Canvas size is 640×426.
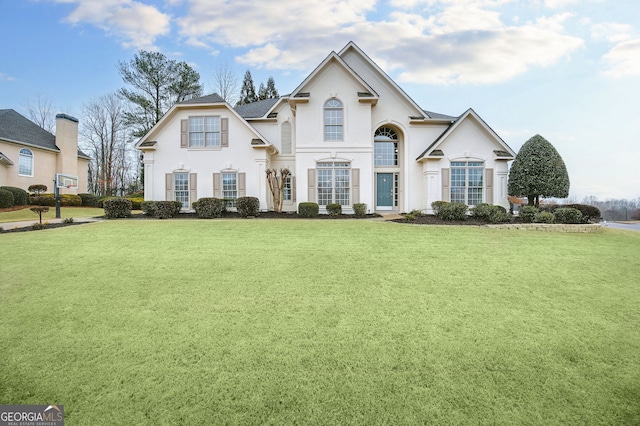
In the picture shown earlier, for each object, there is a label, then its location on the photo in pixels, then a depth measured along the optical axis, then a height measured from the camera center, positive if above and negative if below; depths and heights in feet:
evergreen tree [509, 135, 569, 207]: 54.54 +6.12
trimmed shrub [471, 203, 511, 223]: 46.31 -1.27
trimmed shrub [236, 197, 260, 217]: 51.90 +0.00
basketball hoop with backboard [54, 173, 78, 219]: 52.18 +4.30
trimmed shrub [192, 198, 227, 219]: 51.24 -0.31
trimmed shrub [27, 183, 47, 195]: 73.61 +4.33
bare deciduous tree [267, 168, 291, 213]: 56.80 +3.88
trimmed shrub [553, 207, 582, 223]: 43.14 -1.36
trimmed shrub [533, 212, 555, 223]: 43.57 -1.65
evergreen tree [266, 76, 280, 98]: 133.59 +50.58
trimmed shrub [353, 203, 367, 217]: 53.93 -0.56
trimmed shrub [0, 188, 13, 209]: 61.11 +1.68
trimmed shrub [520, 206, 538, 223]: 45.06 -1.12
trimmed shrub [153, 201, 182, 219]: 51.47 -0.48
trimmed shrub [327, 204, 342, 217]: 52.75 -0.54
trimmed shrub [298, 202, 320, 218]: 51.96 -0.53
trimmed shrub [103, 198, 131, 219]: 50.34 -0.12
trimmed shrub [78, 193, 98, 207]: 78.33 +1.61
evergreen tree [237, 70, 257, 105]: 127.24 +48.00
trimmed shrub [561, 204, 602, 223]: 49.90 -0.94
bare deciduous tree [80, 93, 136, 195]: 121.39 +25.72
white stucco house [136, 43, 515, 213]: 56.59 +10.75
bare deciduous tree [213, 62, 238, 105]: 114.84 +47.61
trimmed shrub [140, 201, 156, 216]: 52.47 -0.30
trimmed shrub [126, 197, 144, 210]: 75.16 +0.31
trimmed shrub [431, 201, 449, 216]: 53.26 +0.10
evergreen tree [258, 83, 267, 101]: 132.26 +49.14
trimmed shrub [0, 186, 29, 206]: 64.85 +2.26
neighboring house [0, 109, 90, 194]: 73.20 +14.10
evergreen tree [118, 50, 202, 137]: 100.17 +40.75
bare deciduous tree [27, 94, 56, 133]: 118.11 +36.46
